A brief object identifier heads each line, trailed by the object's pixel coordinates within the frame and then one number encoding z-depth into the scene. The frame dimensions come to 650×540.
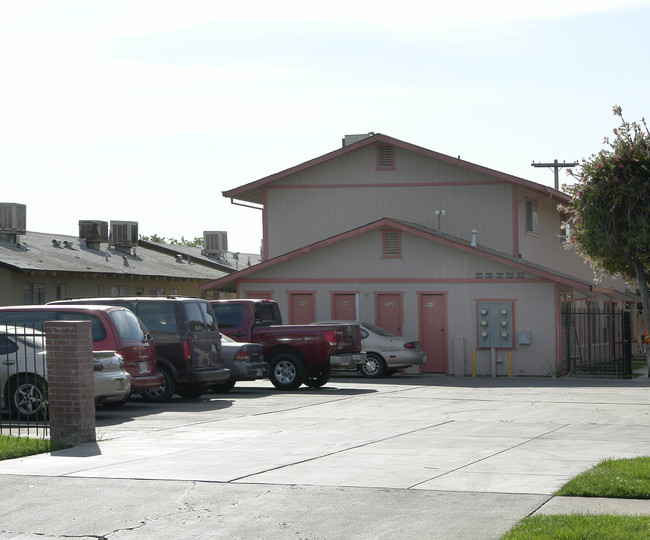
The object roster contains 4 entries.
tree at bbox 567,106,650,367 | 26.38
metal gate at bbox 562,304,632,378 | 29.62
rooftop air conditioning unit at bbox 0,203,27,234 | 44.22
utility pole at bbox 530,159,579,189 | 55.78
